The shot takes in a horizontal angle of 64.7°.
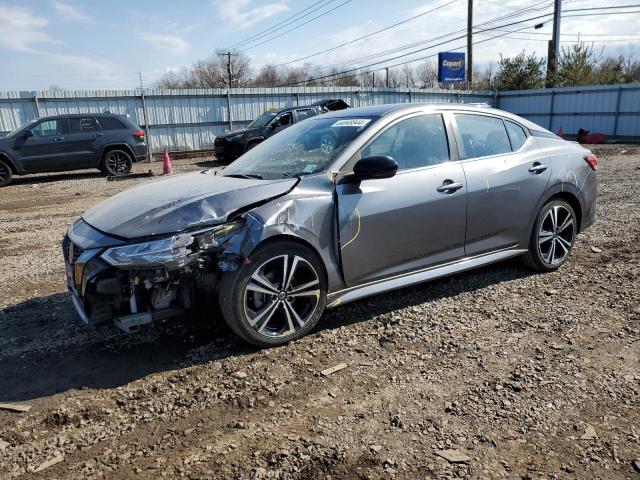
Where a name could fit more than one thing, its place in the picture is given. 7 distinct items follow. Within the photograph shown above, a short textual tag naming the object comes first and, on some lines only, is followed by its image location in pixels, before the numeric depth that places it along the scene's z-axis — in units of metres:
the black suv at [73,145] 13.43
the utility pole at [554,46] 28.98
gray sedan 3.26
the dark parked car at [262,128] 15.40
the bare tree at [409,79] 64.50
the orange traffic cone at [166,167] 13.51
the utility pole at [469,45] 32.66
